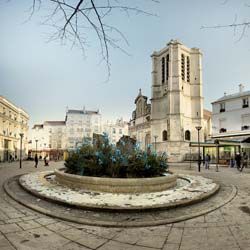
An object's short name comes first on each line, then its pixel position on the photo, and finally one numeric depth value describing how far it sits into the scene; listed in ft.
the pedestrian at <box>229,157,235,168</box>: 85.44
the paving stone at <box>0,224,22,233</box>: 15.53
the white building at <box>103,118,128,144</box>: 314.98
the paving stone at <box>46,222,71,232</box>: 16.38
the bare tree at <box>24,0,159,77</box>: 10.90
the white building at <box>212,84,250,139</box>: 123.03
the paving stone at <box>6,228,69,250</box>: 13.47
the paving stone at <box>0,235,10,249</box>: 13.33
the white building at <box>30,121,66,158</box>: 289.94
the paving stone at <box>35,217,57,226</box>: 17.44
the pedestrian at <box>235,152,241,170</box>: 71.61
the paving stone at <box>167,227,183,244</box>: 14.61
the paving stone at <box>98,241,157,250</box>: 13.52
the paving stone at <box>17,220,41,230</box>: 16.34
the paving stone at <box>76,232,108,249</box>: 13.91
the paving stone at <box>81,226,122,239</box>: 15.58
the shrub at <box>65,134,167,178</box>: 30.07
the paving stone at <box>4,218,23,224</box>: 17.10
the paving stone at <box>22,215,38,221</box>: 18.24
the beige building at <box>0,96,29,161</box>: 154.30
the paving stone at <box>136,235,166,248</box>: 14.00
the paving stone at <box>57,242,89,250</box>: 13.39
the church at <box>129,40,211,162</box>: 174.19
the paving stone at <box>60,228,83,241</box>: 15.06
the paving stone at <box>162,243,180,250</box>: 13.48
